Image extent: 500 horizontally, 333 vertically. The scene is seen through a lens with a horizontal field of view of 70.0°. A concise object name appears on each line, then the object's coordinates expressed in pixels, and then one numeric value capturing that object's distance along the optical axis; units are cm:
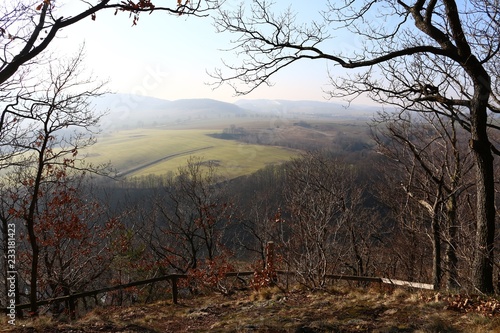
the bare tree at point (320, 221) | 866
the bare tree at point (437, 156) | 952
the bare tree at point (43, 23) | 460
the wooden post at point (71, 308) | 799
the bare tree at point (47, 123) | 853
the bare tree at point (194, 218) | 1867
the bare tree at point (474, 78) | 558
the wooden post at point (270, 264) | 942
